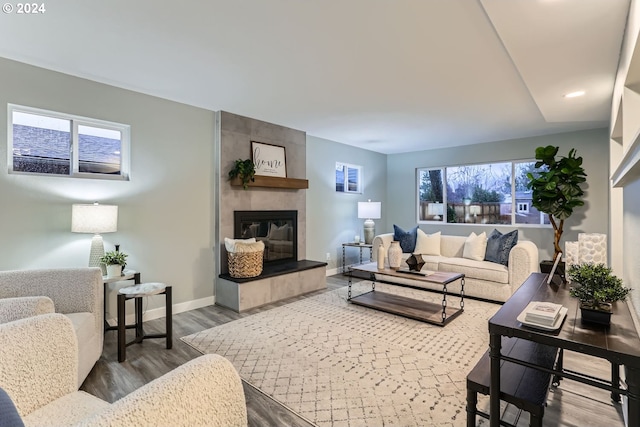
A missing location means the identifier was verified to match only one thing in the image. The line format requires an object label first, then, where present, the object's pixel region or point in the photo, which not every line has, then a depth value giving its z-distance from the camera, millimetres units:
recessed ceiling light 3152
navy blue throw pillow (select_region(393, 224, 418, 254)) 5496
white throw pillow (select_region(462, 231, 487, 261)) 4766
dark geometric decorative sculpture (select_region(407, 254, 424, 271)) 3814
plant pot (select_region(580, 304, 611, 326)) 1418
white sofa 4117
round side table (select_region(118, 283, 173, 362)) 2561
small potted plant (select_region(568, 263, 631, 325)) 1437
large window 5504
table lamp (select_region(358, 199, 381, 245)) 6016
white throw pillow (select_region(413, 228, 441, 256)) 5293
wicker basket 3879
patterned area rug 1952
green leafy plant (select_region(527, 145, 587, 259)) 4309
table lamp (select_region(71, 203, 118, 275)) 2779
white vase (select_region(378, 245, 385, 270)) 3953
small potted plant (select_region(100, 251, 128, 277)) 2904
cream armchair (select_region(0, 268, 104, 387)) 2221
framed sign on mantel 4555
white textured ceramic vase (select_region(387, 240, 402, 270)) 4023
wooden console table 1161
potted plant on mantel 4133
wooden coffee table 3428
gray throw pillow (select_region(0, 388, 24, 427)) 662
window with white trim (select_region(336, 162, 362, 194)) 6141
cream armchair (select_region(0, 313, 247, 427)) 780
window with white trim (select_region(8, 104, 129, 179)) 2816
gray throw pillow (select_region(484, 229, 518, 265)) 4488
